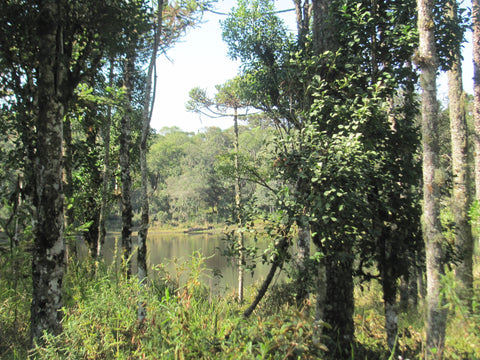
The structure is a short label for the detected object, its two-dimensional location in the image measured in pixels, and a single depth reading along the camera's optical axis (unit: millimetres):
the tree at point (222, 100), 13164
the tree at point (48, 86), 3930
